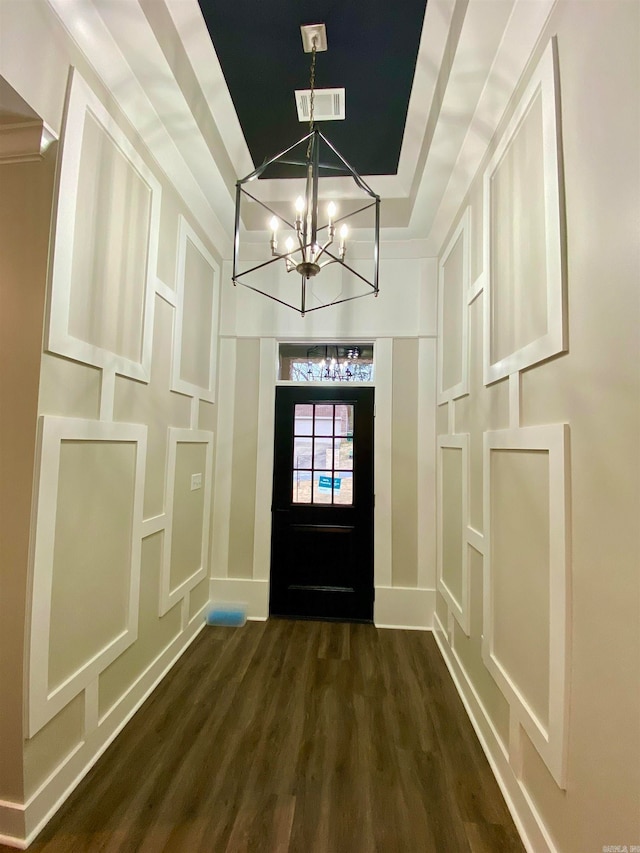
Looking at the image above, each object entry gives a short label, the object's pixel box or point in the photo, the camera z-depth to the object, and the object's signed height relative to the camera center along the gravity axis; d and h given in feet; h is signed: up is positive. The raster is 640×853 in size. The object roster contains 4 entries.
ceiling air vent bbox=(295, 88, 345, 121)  6.79 +6.42
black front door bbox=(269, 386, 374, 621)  10.41 -1.48
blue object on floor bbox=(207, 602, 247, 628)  9.95 -4.40
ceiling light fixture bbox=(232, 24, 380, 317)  4.51 +3.42
